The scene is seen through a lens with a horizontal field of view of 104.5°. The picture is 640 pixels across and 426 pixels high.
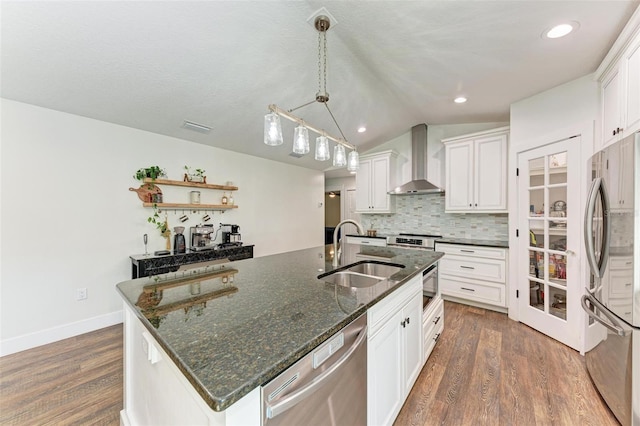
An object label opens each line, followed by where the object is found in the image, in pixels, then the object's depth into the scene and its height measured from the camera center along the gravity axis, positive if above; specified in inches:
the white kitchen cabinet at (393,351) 48.7 -32.5
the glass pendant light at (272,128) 59.8 +20.3
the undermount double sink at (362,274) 68.9 -18.6
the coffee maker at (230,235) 153.2 -14.9
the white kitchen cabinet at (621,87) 65.1 +36.7
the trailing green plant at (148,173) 123.0 +19.4
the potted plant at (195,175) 140.7 +20.8
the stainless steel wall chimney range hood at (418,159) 168.9 +36.4
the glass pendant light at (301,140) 66.1 +19.1
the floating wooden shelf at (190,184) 127.0 +15.3
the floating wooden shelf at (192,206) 127.2 +3.0
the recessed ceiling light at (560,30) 68.7 +51.4
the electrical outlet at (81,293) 107.7 -35.8
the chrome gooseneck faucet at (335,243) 76.4 -11.3
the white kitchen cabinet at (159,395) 25.1 -25.1
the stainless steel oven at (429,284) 81.0 -25.7
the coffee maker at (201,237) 137.6 -14.5
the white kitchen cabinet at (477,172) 132.7 +21.8
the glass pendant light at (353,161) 84.7 +17.2
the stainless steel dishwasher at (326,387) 28.6 -23.8
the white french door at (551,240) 94.9 -12.4
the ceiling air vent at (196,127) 123.9 +43.7
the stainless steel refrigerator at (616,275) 54.8 -15.9
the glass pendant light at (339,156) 79.7 +17.8
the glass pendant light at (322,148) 73.0 +18.7
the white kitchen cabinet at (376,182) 183.8 +21.7
